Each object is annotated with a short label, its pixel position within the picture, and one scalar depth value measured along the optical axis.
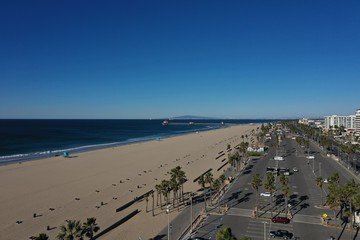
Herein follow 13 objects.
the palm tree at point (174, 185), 45.22
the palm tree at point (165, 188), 44.13
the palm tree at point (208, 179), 49.20
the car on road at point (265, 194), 51.46
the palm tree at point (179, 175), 48.78
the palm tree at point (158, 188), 45.14
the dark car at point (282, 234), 34.34
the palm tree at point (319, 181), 49.78
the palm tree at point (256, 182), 45.71
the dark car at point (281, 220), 39.06
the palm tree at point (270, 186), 44.00
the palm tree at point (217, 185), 48.17
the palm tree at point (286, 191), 42.31
